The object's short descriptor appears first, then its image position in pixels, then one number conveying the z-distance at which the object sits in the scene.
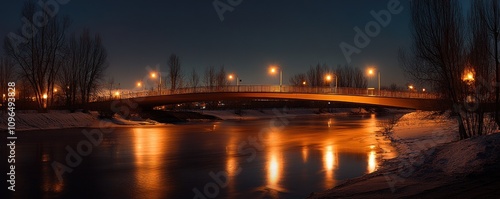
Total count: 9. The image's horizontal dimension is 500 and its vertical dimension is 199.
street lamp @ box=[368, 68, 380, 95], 58.08
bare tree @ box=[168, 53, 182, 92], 94.12
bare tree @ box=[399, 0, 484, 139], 23.03
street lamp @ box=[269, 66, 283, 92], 70.16
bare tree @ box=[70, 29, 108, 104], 63.03
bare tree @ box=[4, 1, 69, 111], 48.38
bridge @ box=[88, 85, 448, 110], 49.78
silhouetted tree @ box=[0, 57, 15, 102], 77.47
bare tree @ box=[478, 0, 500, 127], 22.38
